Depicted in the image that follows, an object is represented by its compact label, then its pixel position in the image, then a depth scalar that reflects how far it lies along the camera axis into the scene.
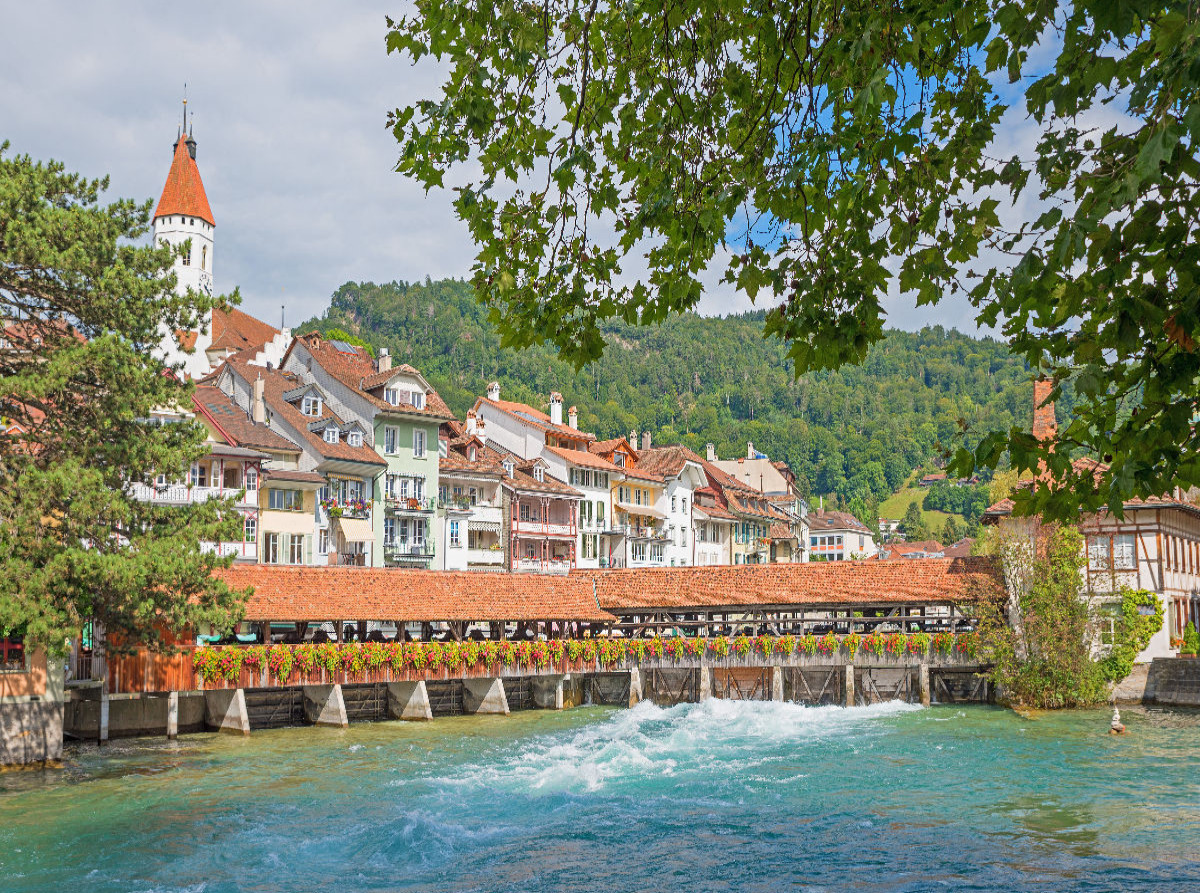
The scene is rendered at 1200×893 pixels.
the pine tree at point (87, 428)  22.00
